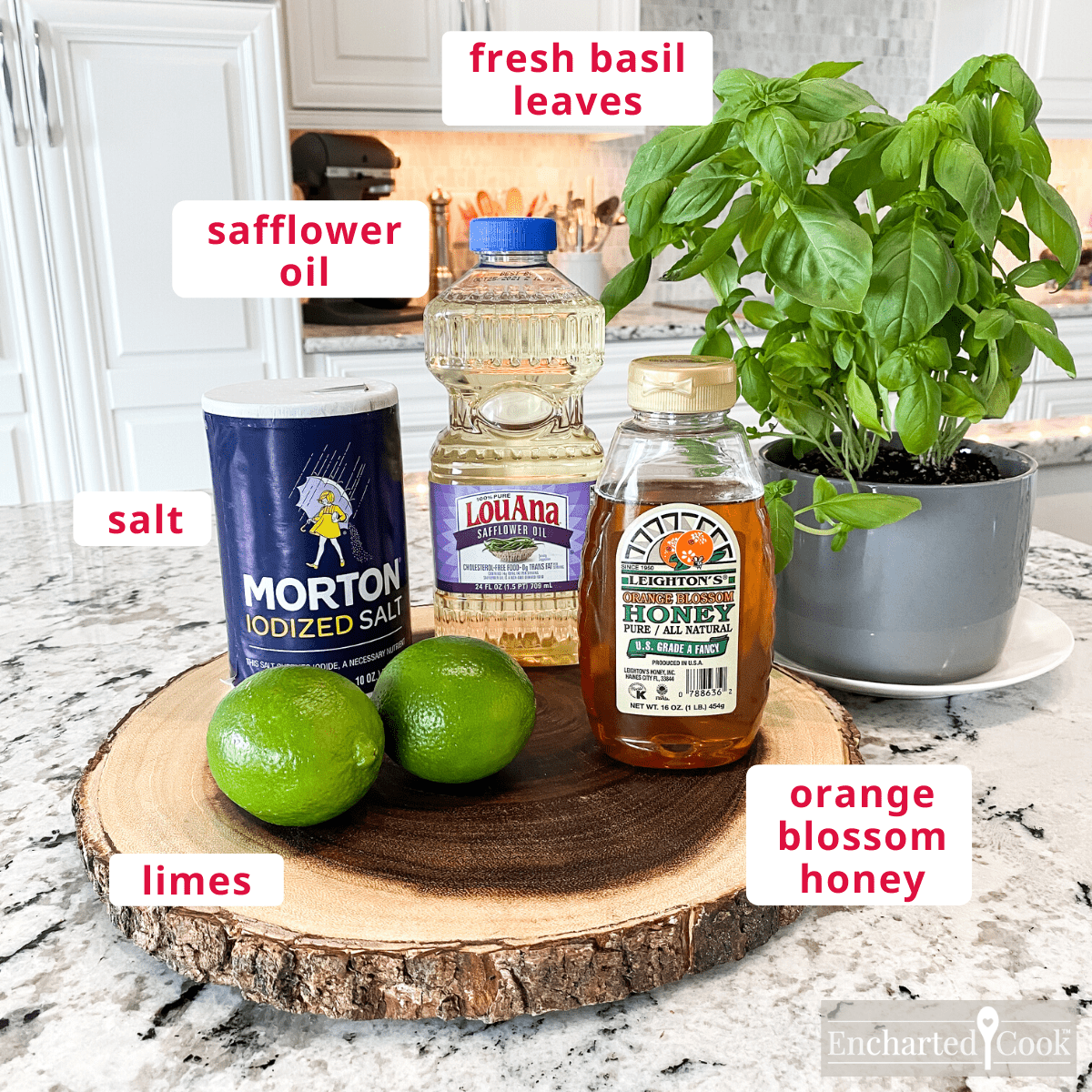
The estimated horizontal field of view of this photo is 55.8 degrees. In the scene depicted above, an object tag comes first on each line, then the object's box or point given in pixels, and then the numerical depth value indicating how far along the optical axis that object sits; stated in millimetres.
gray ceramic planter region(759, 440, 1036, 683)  645
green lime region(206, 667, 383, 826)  488
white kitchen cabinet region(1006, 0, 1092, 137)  3139
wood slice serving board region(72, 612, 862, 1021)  419
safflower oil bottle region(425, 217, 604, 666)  673
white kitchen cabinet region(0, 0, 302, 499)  2174
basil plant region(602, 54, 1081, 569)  562
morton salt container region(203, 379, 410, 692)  566
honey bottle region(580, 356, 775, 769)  542
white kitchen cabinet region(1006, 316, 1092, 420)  3086
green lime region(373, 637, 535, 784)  533
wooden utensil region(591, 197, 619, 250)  3133
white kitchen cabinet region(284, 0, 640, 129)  2531
